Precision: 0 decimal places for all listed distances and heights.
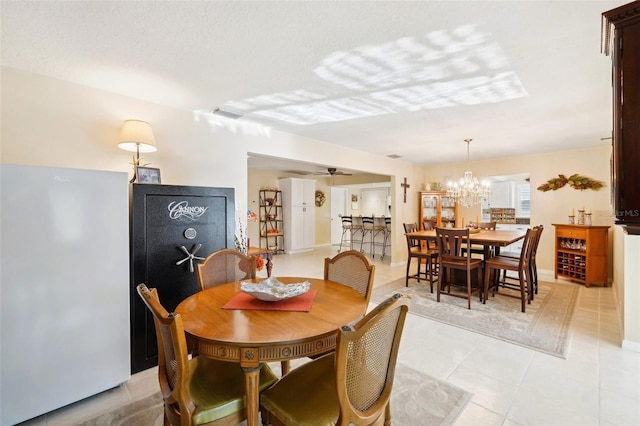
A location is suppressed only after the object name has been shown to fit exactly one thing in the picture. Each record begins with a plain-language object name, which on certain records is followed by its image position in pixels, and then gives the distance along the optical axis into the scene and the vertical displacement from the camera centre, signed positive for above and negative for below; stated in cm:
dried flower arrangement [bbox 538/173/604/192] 487 +48
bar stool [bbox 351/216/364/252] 772 -59
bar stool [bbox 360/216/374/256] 750 -52
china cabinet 671 +5
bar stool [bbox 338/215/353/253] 792 -40
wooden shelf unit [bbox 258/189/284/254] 789 -26
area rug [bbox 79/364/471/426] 176 -129
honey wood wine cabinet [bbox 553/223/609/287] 444 -71
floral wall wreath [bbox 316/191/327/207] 932 +41
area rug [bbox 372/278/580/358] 277 -124
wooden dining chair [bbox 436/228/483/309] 364 -62
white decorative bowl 157 -46
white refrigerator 166 -48
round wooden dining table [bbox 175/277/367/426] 117 -53
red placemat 151 -52
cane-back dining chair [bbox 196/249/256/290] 212 -45
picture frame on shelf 243 +32
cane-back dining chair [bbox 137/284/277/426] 113 -83
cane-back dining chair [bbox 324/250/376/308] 196 -45
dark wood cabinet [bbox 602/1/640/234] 117 +41
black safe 228 -28
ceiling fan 836 +115
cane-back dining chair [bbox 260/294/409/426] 102 -73
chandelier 472 +39
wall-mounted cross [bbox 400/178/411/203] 636 +55
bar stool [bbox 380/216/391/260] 713 -63
